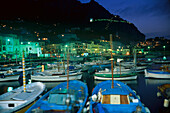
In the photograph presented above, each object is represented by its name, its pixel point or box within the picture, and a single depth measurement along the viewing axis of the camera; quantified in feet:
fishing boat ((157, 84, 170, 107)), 48.89
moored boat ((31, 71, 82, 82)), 96.29
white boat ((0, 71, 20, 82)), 100.68
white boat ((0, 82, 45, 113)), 38.90
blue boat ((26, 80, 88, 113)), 33.45
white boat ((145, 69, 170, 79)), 96.06
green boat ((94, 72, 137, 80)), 93.46
